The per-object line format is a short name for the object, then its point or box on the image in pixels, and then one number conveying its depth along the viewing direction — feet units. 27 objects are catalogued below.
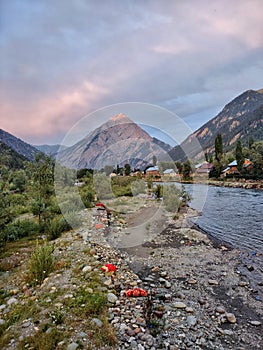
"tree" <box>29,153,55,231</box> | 37.99
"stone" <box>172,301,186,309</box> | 17.57
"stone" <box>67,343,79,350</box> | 12.00
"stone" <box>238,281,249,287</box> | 21.81
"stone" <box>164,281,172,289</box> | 21.02
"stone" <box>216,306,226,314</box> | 17.27
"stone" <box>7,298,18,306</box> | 17.13
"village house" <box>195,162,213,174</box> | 195.17
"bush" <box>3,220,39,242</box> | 30.57
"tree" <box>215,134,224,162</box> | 194.66
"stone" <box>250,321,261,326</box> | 16.11
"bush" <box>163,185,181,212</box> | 63.05
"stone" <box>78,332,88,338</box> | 13.01
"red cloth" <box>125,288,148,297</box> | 18.29
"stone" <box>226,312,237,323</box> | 16.24
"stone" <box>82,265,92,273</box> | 22.01
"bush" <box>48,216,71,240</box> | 33.91
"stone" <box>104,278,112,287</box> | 19.52
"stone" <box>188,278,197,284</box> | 22.00
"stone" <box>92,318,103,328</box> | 13.98
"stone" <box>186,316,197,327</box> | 15.48
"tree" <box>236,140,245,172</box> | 158.65
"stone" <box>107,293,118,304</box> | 17.03
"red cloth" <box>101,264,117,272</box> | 22.34
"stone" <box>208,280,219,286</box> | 21.85
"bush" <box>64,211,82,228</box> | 39.09
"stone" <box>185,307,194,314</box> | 17.03
